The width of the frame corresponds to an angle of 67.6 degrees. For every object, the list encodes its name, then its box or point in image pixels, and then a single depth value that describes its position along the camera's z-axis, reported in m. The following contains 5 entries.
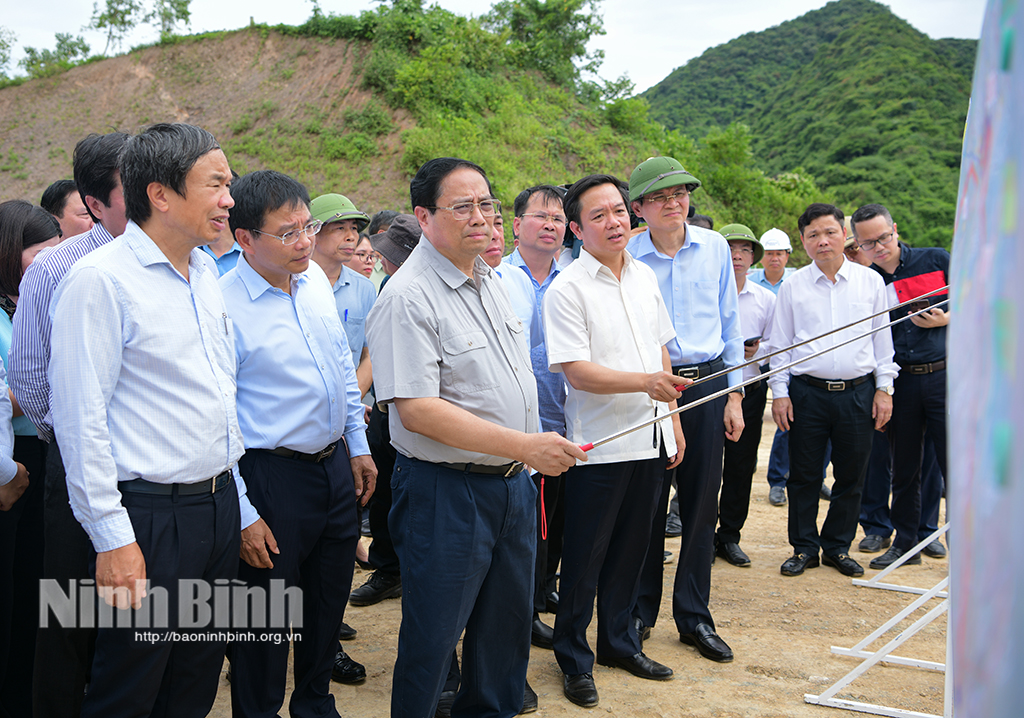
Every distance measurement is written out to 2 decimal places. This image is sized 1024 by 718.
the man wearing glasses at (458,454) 2.37
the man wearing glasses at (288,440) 2.69
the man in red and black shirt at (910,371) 4.86
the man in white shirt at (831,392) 4.70
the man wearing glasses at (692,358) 3.64
